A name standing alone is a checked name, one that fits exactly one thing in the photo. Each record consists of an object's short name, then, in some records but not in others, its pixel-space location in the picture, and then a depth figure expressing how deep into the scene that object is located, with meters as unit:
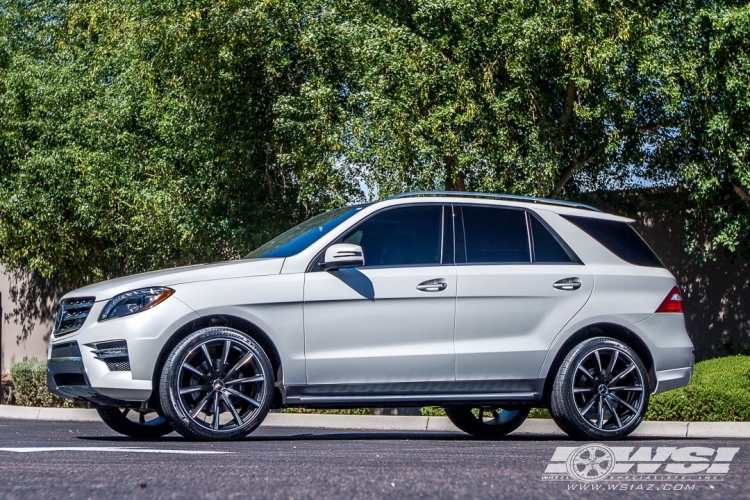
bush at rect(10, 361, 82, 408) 20.20
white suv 8.02
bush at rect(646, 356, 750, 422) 13.09
